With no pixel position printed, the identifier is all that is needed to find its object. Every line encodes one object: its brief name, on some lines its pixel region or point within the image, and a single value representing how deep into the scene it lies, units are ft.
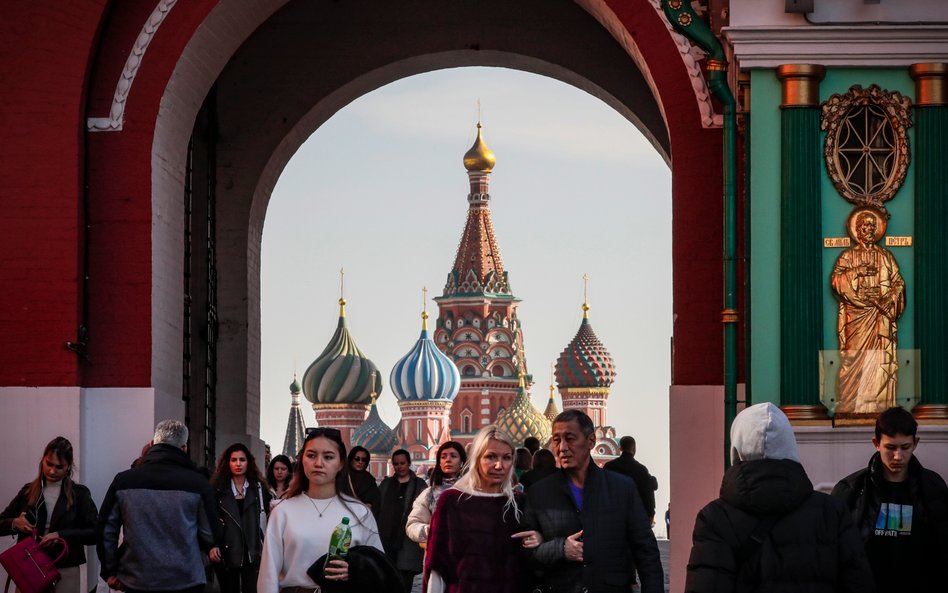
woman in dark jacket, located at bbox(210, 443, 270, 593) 68.17
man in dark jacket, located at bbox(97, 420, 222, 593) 53.88
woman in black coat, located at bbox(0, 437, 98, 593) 62.08
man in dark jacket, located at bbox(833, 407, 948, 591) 46.11
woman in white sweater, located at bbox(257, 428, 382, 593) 43.57
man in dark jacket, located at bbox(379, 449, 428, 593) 77.31
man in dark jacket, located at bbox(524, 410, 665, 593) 45.18
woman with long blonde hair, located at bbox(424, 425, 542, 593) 46.23
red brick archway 80.59
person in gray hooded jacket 36.27
